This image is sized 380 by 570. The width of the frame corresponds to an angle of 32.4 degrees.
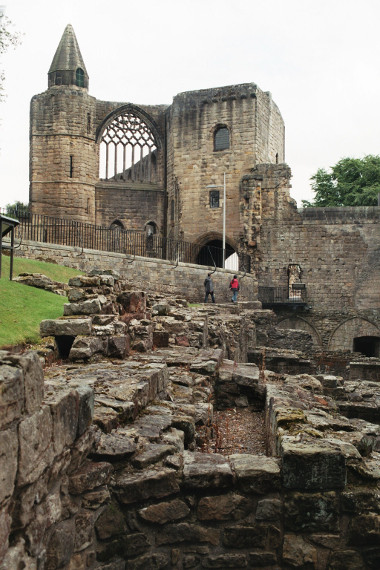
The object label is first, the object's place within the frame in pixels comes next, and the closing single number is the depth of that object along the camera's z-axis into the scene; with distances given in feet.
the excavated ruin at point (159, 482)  11.80
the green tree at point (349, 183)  136.15
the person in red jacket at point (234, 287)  88.58
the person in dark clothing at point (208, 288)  85.70
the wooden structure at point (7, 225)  41.63
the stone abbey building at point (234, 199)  107.96
